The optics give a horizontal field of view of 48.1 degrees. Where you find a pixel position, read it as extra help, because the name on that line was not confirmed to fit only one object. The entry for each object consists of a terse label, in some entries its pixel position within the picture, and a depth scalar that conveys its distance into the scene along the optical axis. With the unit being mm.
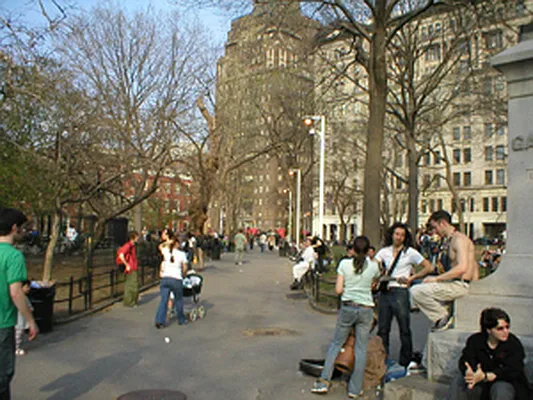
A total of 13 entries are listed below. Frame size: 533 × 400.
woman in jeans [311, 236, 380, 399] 6672
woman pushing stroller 11562
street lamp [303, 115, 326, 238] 23311
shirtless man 6129
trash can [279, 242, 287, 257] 44731
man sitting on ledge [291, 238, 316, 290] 17891
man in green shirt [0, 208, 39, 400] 4516
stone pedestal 5723
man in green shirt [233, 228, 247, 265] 32375
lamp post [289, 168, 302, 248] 41384
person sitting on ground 4703
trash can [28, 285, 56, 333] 10460
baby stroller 12695
